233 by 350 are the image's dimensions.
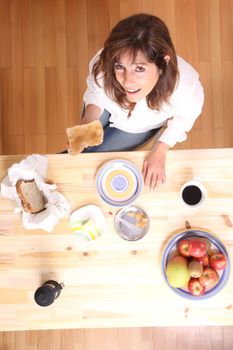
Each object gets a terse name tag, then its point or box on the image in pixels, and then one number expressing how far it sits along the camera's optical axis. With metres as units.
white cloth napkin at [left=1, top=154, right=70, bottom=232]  1.20
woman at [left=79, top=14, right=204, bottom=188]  1.07
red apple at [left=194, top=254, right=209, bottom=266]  1.17
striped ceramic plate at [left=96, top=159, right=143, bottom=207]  1.25
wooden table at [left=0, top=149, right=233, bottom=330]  1.21
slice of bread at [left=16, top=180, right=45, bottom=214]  1.18
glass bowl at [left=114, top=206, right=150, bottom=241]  1.23
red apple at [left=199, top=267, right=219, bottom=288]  1.15
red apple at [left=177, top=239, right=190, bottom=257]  1.18
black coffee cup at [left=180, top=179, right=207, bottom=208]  1.22
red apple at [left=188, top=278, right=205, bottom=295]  1.16
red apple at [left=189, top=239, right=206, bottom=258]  1.15
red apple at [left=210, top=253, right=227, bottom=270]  1.17
